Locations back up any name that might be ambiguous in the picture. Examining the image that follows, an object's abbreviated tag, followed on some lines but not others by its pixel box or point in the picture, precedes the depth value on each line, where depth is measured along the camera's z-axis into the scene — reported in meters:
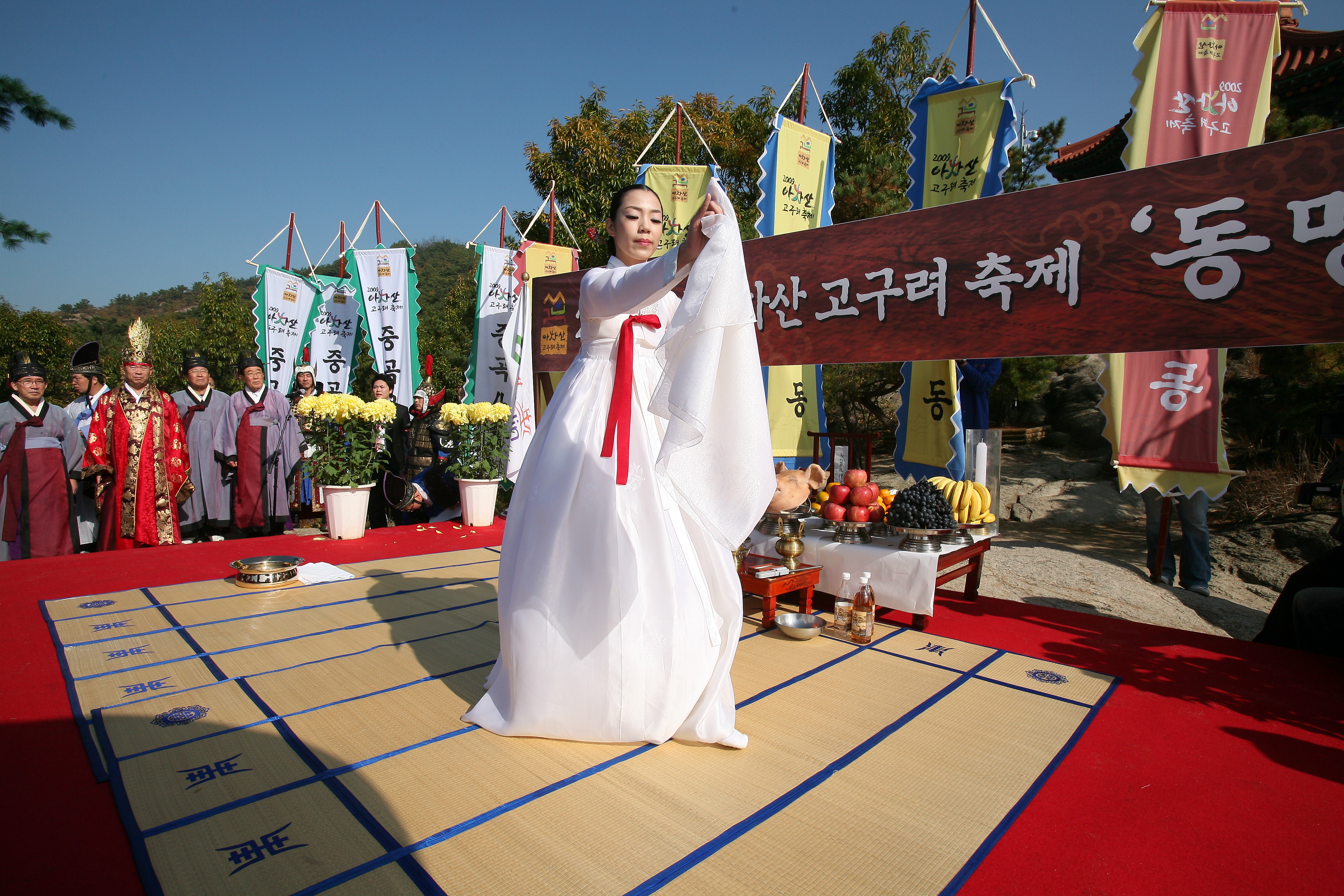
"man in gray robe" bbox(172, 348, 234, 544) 5.91
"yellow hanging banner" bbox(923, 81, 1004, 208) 5.63
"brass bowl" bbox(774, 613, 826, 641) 3.30
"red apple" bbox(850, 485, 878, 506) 3.87
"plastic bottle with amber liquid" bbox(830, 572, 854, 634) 3.40
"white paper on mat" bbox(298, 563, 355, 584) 4.14
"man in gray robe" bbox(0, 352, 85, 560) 4.57
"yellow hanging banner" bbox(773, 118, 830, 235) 6.63
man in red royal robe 5.12
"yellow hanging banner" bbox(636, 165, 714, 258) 7.26
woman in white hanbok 1.88
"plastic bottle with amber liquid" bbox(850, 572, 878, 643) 3.29
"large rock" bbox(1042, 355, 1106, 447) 11.58
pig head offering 3.69
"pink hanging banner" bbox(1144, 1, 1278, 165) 4.42
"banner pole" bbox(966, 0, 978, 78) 5.80
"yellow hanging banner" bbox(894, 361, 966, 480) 5.89
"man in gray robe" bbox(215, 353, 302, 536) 6.01
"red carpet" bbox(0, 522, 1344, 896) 1.60
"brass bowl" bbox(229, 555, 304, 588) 3.99
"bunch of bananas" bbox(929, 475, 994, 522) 4.18
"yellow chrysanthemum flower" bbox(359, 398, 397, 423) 5.47
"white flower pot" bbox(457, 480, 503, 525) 6.19
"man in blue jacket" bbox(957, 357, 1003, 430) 5.80
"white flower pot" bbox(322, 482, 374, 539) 5.51
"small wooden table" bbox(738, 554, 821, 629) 3.44
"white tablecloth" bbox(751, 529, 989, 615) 3.42
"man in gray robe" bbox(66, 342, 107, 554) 5.24
